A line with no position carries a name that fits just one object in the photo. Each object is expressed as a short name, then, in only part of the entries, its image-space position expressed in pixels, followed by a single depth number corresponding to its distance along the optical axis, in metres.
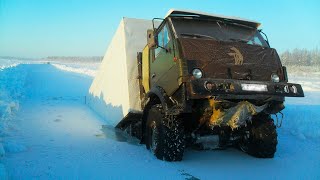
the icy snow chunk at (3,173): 3.04
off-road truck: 3.74
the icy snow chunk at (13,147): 4.25
